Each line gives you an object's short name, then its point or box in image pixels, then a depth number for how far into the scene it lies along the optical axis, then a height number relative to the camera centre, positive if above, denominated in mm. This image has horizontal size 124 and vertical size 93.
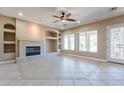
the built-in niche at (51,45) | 6820 +99
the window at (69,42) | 6958 +396
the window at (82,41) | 6011 +393
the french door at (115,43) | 4125 +152
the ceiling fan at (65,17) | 3453 +1362
